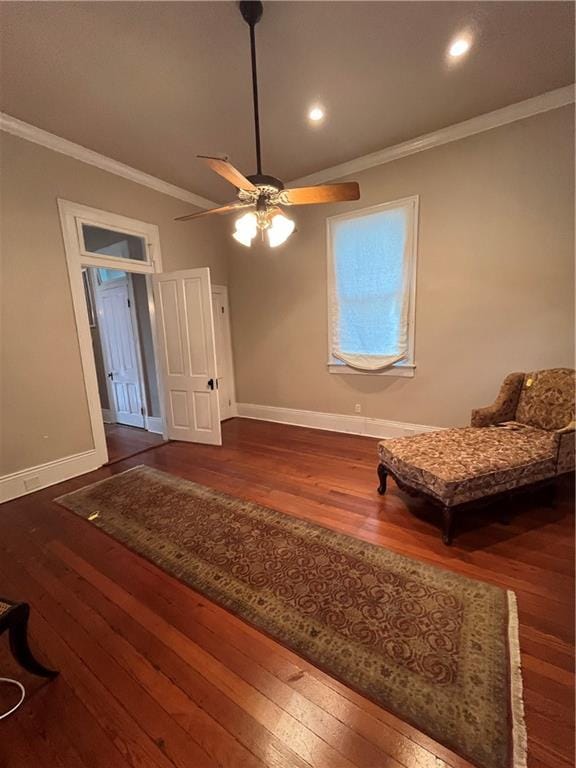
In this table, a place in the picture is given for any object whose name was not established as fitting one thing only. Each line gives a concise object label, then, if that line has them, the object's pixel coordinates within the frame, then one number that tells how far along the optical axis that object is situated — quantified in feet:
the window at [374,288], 11.98
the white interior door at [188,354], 12.93
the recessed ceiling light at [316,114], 9.28
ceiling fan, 6.23
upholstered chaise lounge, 7.01
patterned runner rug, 4.00
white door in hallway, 15.87
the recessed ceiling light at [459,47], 7.17
